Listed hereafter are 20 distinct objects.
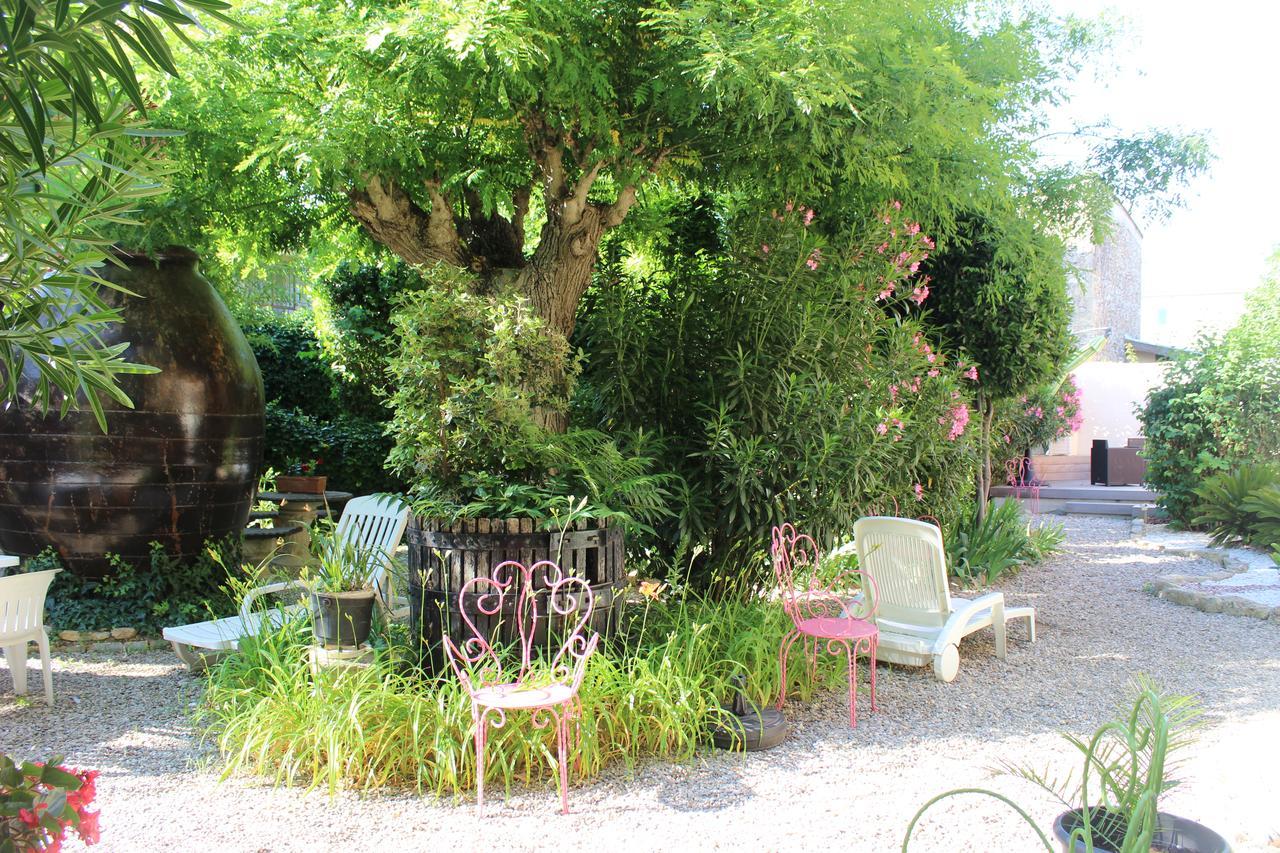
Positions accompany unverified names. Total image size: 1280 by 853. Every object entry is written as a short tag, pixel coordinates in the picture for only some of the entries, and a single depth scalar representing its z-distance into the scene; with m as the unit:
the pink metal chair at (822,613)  4.35
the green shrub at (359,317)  9.31
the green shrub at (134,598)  5.88
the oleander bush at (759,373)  5.69
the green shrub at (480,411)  4.27
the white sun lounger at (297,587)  4.67
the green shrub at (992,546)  7.82
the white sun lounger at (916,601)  5.04
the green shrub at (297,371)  9.95
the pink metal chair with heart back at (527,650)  3.26
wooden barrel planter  4.14
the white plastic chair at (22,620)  4.50
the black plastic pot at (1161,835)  2.04
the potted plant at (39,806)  1.87
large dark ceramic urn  5.68
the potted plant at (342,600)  4.19
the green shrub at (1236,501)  8.82
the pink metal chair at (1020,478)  13.49
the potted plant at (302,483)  8.66
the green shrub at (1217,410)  10.44
